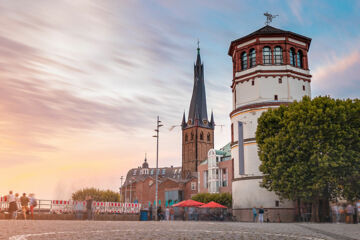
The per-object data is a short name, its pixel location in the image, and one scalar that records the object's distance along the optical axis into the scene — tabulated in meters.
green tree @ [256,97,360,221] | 30.77
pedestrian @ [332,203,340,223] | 33.54
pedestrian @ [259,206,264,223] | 35.75
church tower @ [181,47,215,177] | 148.12
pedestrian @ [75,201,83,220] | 35.60
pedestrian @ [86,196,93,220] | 35.85
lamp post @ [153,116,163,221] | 46.81
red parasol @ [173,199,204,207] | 45.66
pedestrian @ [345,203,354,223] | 30.19
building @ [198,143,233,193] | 84.12
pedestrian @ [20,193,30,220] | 28.19
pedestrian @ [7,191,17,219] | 27.14
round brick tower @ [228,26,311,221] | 42.78
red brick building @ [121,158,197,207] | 113.31
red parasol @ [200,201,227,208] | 45.06
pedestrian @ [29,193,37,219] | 30.45
